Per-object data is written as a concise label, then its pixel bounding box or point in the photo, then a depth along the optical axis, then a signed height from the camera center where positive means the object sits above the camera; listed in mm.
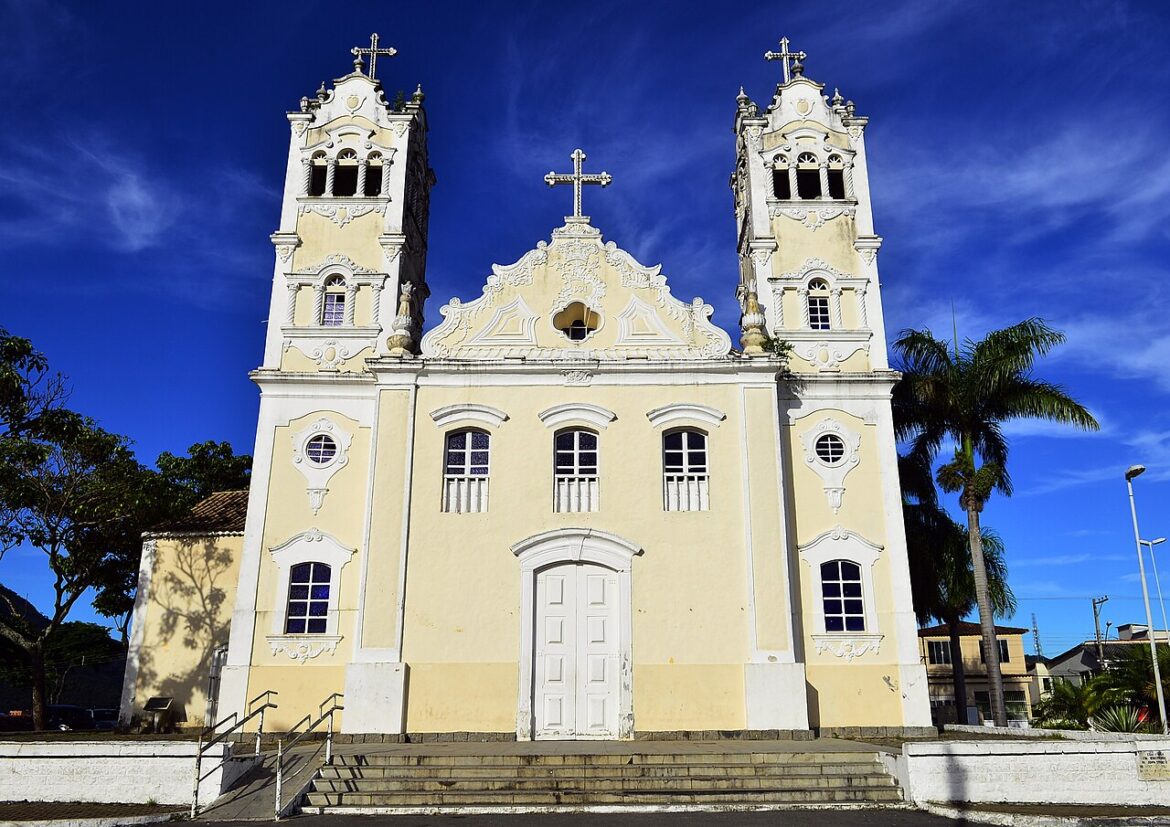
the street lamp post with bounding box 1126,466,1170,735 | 16125 +1305
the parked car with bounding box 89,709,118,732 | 29708 -626
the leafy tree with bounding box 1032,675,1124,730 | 17312 -78
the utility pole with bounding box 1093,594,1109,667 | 48625 +4455
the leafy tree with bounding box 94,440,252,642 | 20172 +3580
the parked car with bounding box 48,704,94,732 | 27625 -603
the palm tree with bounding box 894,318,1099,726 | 19844 +6291
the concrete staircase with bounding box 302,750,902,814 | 11906 -1075
